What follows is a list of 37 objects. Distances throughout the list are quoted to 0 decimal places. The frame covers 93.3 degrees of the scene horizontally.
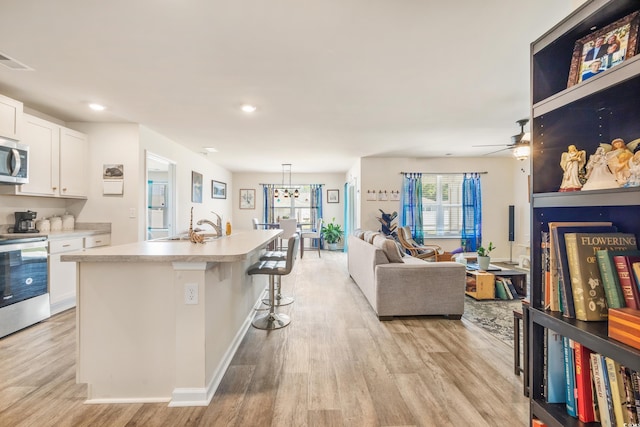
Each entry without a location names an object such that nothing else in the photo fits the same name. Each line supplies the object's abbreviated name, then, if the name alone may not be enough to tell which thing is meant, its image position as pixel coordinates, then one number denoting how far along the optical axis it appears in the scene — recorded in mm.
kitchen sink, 2904
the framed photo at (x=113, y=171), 4117
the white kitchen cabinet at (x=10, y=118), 2936
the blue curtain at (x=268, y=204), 9242
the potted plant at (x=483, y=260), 4293
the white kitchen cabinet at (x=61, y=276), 3348
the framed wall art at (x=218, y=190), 7398
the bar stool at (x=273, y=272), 2840
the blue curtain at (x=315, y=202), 9266
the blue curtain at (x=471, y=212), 6855
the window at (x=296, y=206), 9359
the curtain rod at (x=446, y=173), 6904
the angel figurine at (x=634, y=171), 813
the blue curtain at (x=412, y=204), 6750
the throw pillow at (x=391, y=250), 3436
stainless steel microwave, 2922
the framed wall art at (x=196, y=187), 6059
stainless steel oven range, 2836
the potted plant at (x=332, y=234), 8727
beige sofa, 3307
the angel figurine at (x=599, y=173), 913
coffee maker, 3377
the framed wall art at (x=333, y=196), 9367
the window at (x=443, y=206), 7055
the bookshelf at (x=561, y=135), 949
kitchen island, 1883
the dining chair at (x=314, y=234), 7812
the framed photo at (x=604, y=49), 860
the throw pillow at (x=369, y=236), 4092
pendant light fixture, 9258
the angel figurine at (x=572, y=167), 1001
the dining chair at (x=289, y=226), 7492
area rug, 2986
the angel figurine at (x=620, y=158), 871
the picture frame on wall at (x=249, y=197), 9305
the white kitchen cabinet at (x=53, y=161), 3346
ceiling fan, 3807
